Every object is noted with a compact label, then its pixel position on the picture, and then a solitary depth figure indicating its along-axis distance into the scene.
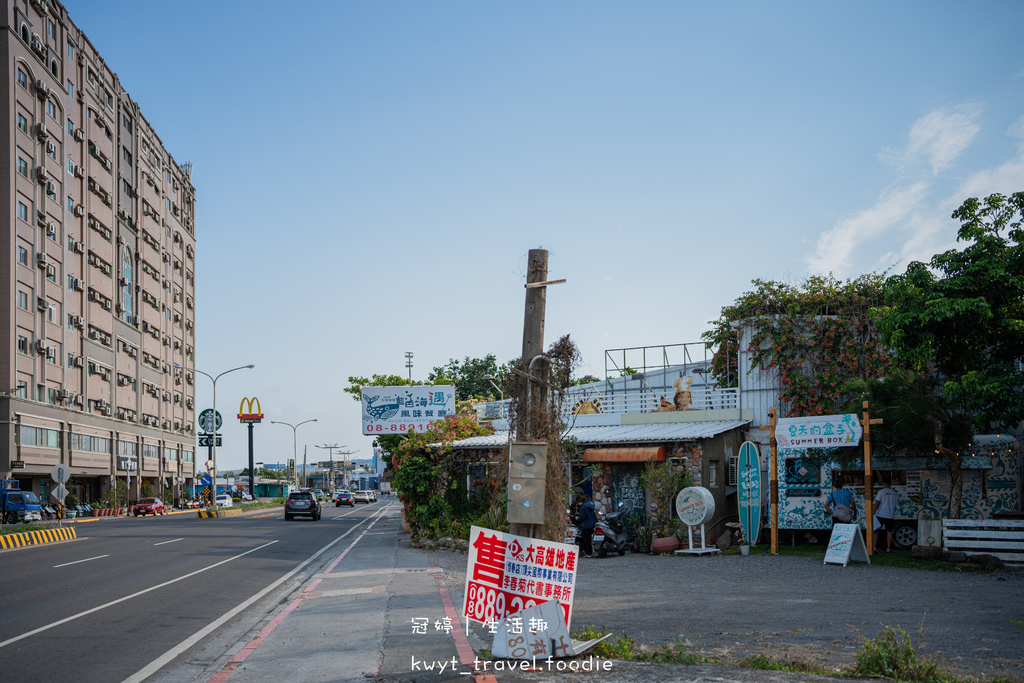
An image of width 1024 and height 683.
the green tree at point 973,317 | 16.39
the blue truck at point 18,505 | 41.31
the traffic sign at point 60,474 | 32.69
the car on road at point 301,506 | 44.47
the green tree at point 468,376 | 65.50
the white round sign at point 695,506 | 19.64
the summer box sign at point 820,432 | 18.66
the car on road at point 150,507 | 59.19
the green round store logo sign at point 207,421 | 72.81
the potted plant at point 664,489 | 21.34
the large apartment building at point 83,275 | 50.47
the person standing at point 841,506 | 18.61
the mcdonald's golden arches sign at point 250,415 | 78.74
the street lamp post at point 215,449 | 57.72
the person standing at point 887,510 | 19.70
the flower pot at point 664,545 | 20.34
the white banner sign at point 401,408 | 41.34
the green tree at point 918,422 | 18.31
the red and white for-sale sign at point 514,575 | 8.26
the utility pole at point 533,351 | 8.99
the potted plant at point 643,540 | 21.02
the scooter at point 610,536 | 19.70
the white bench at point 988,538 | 16.22
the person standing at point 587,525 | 19.55
